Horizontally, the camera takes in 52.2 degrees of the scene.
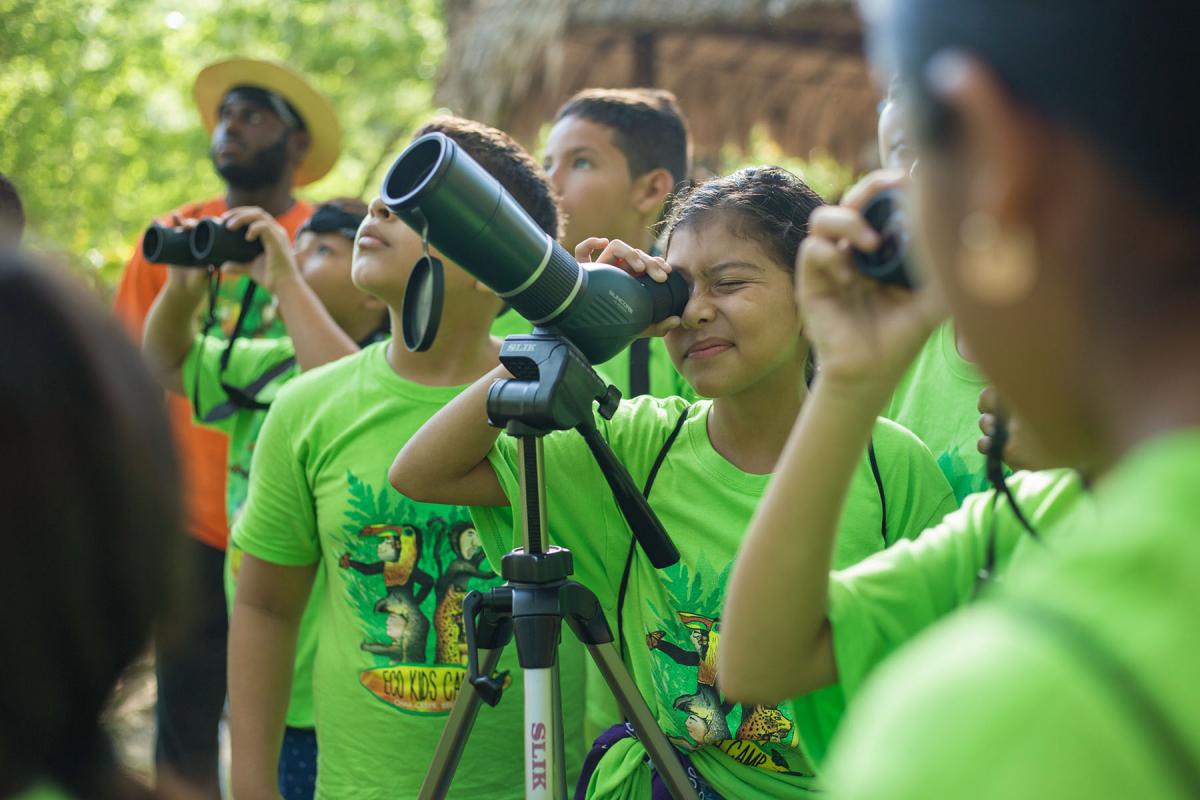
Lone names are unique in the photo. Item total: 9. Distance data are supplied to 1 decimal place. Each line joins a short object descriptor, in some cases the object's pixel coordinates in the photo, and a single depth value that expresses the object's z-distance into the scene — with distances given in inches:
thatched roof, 247.9
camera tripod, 69.6
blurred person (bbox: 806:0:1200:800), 26.8
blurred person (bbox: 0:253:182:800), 36.7
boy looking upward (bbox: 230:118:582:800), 96.0
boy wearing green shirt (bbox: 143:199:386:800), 120.0
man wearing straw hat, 144.9
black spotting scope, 68.9
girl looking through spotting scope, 76.9
